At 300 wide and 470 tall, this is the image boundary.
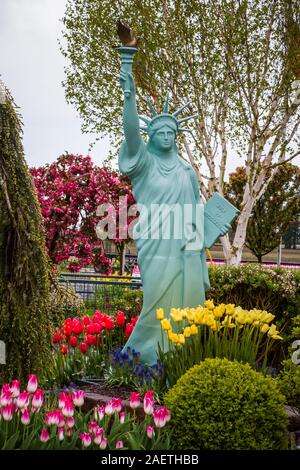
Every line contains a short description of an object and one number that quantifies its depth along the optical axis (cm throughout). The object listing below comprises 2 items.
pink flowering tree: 1585
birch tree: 1597
